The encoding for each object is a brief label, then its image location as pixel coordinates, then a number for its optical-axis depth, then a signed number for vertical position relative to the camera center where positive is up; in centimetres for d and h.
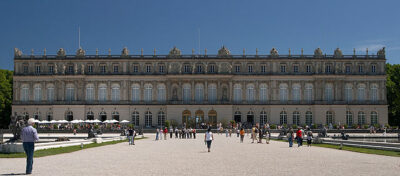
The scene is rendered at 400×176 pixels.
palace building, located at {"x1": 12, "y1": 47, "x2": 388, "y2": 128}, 7256 +283
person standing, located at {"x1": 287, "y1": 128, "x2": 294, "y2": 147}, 3033 -228
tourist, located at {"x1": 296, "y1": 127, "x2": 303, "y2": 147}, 3100 -231
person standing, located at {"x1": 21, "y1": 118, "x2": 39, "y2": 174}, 1452 -113
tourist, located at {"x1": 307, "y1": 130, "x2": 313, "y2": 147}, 3097 -230
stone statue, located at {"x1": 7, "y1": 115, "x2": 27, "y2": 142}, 2400 -114
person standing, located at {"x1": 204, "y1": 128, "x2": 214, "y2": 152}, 2556 -193
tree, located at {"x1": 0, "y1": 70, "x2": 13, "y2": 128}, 7369 +104
